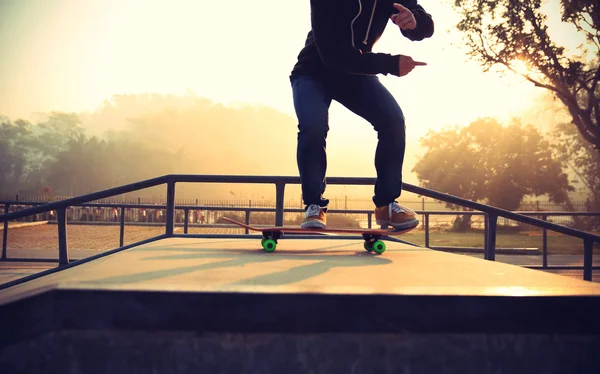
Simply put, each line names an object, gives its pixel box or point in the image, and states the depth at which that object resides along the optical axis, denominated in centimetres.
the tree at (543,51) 1606
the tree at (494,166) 3150
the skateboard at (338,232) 285
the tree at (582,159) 3447
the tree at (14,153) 6178
